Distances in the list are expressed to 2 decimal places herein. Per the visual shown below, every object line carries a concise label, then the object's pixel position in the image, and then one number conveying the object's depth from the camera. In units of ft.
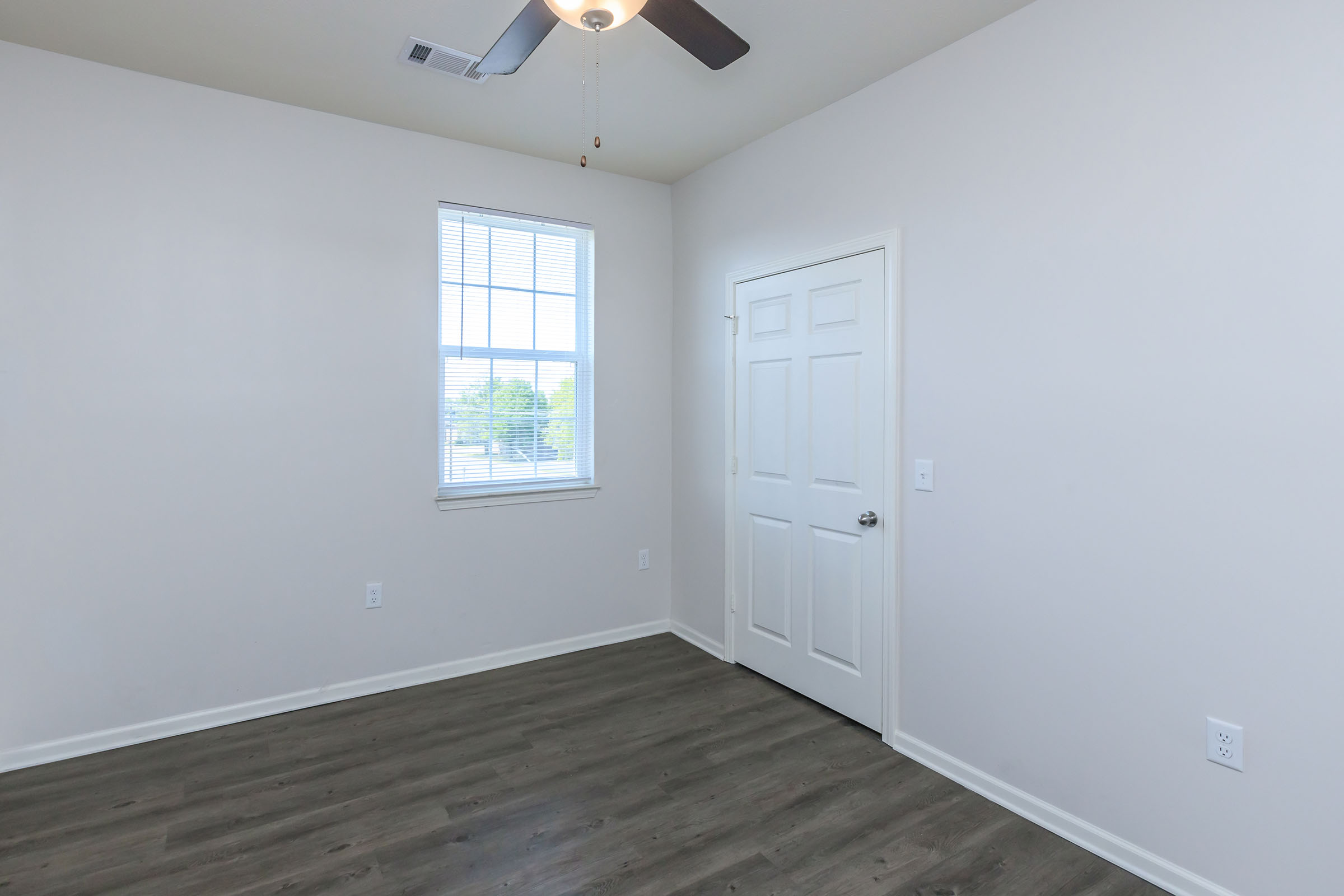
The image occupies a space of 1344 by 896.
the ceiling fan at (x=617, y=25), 5.26
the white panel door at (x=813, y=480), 9.44
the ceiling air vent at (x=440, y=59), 8.31
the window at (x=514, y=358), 11.54
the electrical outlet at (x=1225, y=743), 5.98
